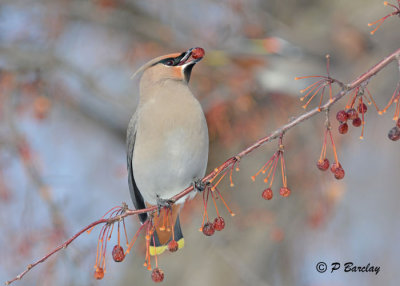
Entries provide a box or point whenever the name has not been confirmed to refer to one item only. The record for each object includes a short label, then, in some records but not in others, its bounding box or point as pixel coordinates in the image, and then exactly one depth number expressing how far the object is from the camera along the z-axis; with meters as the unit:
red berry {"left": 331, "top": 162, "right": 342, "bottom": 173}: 4.93
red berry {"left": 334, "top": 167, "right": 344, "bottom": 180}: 4.85
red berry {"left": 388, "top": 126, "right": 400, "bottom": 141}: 4.45
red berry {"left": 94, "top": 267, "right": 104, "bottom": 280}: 5.24
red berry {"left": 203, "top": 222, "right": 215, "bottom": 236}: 5.45
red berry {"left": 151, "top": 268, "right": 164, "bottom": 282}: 5.30
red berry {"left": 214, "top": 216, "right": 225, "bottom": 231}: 5.43
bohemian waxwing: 6.86
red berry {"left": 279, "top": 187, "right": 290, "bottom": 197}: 5.09
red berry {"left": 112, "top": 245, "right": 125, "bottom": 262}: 5.20
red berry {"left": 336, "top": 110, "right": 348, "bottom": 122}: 4.76
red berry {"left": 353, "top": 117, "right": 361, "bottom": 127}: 5.01
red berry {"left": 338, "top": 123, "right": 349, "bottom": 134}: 4.93
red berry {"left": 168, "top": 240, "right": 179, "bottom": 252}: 5.53
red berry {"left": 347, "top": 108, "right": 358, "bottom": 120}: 4.83
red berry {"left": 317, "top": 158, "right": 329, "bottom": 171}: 4.94
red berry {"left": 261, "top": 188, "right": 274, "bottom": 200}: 5.18
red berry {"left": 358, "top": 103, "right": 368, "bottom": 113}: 4.77
